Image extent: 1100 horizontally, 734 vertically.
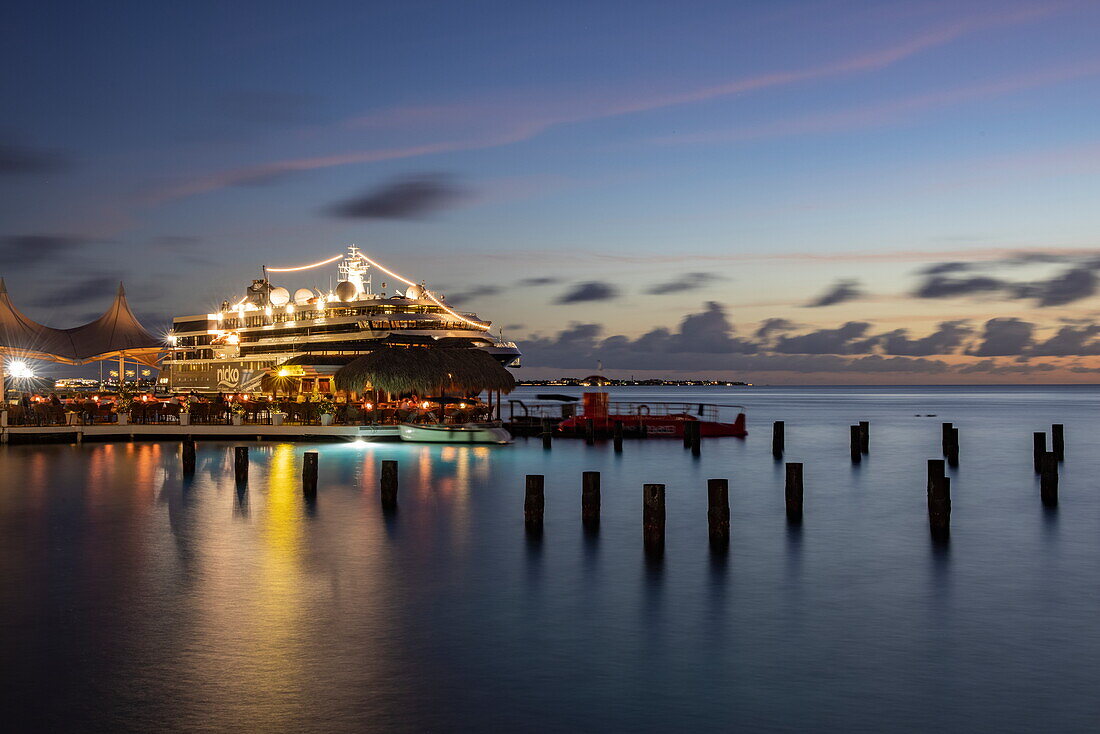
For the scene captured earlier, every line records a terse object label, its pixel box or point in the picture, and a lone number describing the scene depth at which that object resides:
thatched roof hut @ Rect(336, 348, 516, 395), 54.75
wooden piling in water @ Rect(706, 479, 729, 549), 21.20
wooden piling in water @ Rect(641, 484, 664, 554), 20.64
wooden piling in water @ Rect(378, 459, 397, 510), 27.21
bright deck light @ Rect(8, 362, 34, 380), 88.93
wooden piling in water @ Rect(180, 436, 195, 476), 35.56
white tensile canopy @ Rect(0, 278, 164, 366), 115.88
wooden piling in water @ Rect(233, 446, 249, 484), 32.19
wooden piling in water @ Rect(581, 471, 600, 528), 23.59
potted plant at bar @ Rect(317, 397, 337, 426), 53.34
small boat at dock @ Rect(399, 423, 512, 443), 50.09
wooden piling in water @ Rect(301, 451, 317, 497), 29.05
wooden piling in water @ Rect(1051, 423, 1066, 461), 43.78
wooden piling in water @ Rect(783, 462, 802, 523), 27.64
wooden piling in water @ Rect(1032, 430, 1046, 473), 41.03
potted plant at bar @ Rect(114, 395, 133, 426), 53.81
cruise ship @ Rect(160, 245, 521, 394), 78.19
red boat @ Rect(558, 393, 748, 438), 56.88
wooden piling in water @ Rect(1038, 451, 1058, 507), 31.12
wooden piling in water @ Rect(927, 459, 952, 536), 24.30
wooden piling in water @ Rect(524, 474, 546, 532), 23.19
